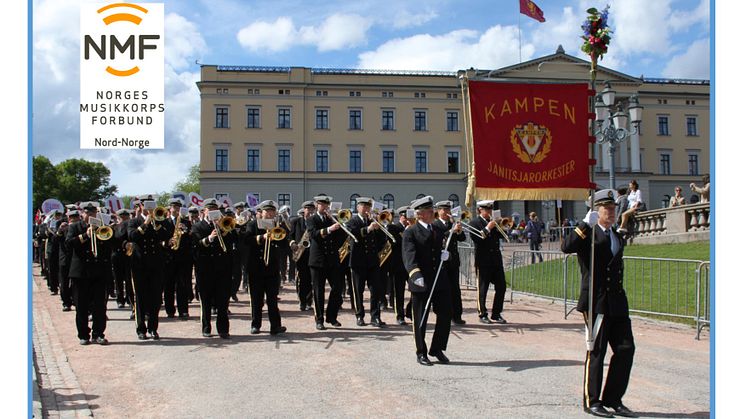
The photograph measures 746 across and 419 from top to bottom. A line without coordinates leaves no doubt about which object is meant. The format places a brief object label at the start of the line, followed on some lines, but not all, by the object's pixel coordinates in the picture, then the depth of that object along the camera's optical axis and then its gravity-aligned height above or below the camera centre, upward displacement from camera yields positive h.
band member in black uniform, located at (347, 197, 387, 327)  11.21 -1.00
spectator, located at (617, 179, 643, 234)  17.81 +0.35
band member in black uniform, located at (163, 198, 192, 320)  12.55 -1.25
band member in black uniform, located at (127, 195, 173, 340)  10.12 -0.90
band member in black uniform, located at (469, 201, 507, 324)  11.72 -1.05
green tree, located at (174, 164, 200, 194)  106.07 +4.47
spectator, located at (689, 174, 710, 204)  18.55 +0.51
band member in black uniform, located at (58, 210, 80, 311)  12.59 -1.35
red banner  9.07 +0.98
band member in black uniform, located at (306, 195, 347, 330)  11.00 -0.93
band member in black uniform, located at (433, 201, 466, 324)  10.44 -0.59
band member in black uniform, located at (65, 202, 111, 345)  9.75 -1.09
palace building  58.53 +6.42
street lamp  16.09 +2.24
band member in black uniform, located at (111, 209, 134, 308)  10.64 -0.95
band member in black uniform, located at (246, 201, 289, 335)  10.31 -0.99
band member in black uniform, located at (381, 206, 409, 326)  11.60 -1.13
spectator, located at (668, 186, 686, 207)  21.65 +0.22
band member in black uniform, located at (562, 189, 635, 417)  6.14 -0.93
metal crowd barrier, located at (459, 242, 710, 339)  10.80 -1.49
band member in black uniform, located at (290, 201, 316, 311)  12.97 -1.31
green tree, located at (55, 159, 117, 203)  50.21 +2.26
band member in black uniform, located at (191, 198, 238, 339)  10.20 -0.94
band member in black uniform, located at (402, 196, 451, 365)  8.27 -0.88
